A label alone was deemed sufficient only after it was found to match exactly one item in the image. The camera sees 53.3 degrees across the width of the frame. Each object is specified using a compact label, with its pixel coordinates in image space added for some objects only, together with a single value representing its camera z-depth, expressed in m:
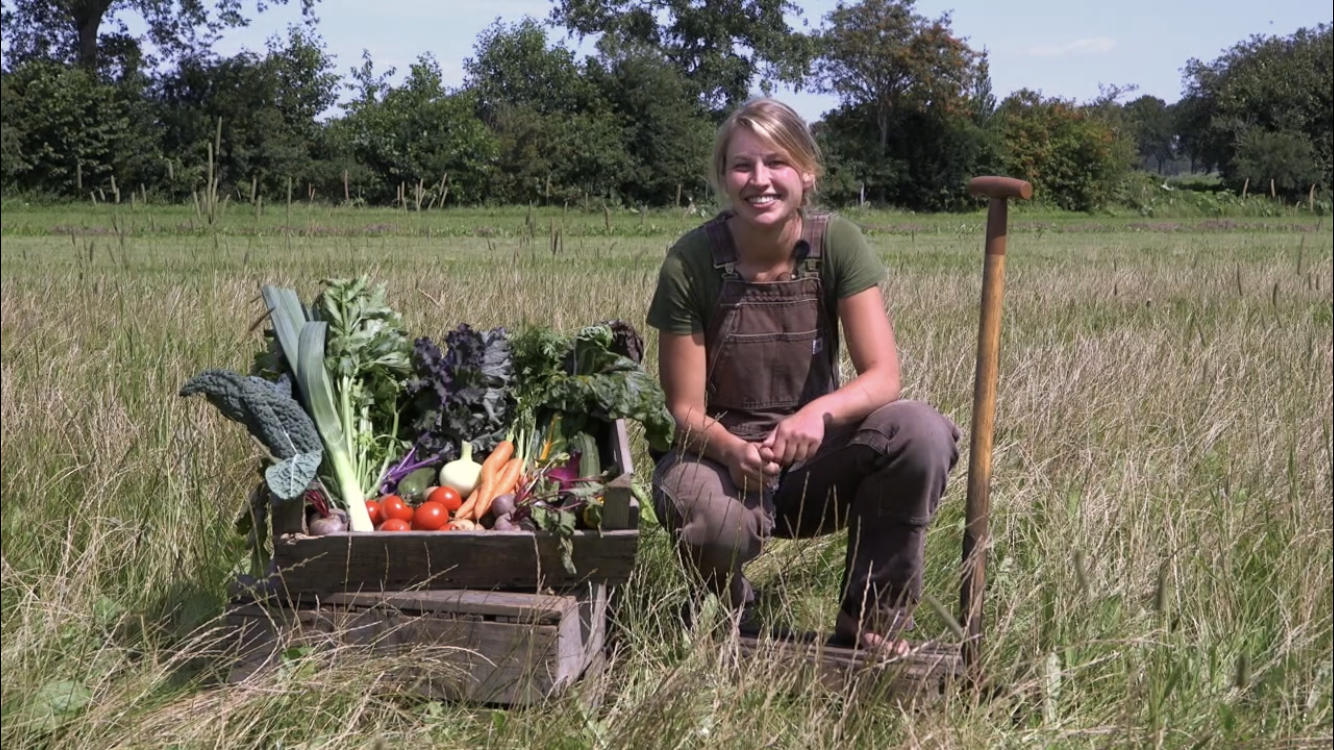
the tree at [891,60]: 45.59
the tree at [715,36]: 49.47
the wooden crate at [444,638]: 2.54
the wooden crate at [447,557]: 2.58
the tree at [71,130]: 25.36
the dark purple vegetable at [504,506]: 2.80
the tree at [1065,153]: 41.22
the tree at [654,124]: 35.41
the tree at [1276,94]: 23.06
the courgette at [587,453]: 3.00
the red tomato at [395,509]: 2.87
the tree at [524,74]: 42.62
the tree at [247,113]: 29.12
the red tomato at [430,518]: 2.79
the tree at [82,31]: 32.12
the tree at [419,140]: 33.06
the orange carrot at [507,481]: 2.88
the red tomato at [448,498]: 2.91
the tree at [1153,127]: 48.00
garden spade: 2.62
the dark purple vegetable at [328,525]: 2.62
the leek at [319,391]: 2.82
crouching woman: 2.79
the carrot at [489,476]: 2.85
